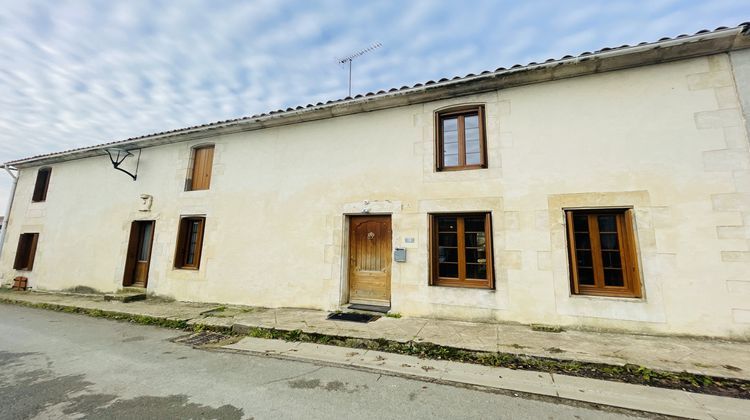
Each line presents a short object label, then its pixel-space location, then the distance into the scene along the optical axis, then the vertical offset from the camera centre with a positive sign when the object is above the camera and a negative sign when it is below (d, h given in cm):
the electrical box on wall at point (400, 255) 577 +3
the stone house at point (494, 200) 444 +110
